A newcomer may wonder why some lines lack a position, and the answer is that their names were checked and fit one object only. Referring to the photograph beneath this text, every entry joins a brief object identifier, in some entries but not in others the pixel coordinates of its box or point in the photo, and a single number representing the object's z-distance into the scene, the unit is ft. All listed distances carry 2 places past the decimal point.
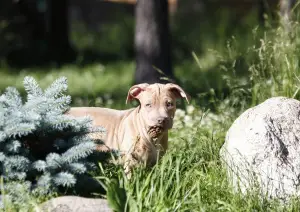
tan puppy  25.23
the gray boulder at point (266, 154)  24.22
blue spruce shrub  22.87
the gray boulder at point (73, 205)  21.90
